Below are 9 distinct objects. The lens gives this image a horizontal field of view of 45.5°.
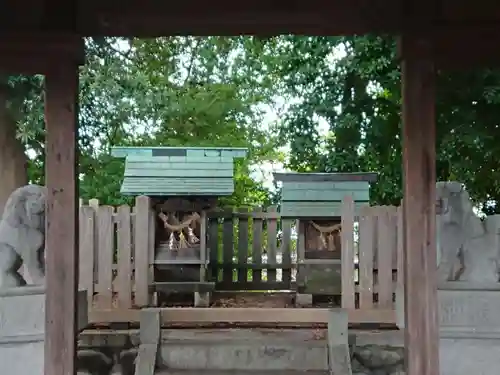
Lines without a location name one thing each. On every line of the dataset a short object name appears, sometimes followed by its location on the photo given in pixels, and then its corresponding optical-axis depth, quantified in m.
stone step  4.49
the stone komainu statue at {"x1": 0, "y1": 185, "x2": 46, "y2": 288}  3.78
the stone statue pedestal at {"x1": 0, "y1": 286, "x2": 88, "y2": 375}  3.69
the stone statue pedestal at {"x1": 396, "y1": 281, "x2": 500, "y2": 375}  3.87
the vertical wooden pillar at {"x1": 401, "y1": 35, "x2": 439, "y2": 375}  3.10
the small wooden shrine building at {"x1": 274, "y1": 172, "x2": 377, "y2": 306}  6.29
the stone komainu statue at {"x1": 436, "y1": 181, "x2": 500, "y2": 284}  3.95
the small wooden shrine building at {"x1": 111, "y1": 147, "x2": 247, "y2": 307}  6.37
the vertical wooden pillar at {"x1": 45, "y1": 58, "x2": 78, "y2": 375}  3.10
